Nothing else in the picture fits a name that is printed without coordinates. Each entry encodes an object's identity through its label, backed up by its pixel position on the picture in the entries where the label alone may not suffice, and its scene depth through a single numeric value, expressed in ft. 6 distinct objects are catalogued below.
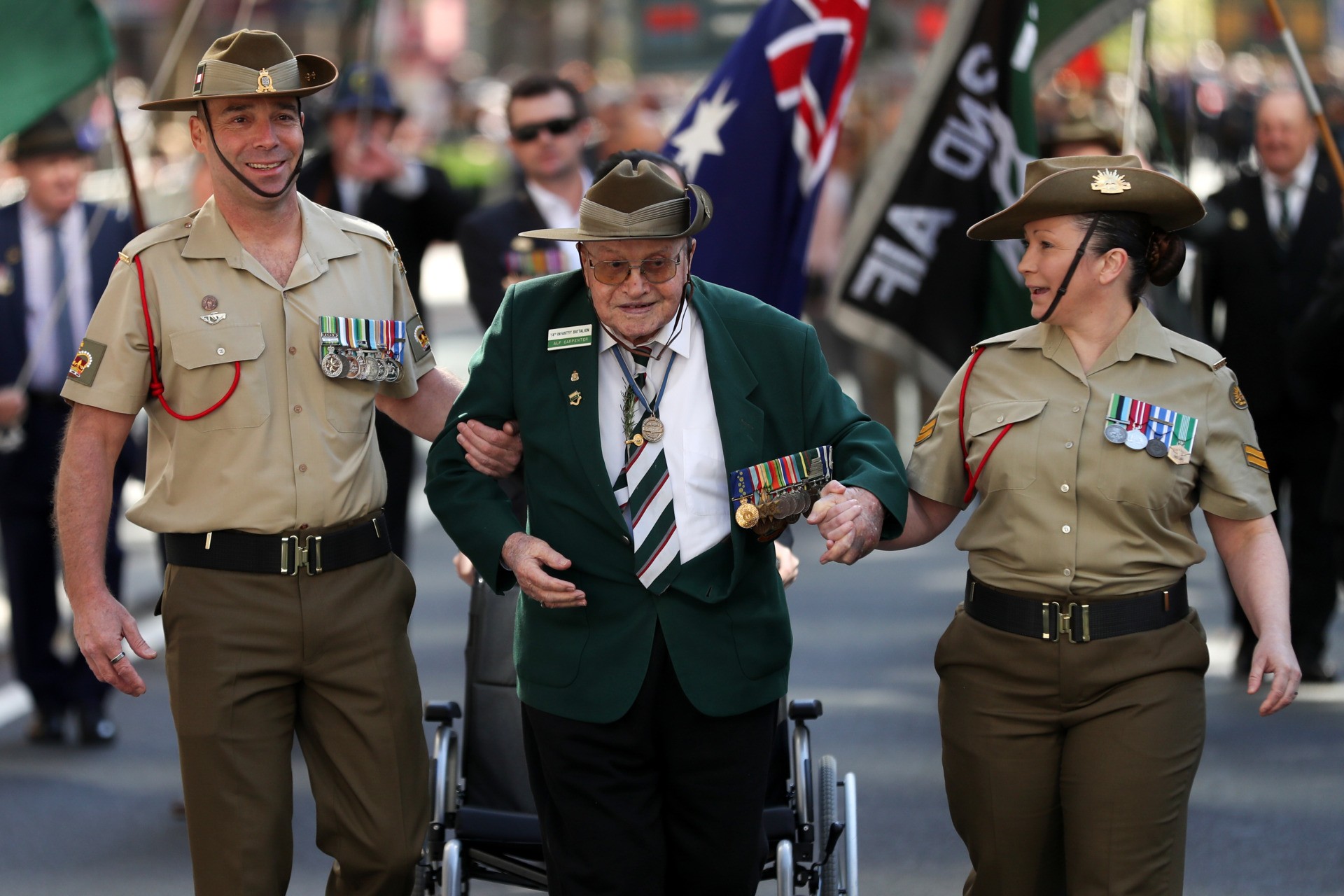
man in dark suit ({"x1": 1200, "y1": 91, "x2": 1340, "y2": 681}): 51.83
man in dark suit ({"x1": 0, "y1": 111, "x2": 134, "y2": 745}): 49.34
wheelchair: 29.99
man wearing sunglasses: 45.09
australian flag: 44.47
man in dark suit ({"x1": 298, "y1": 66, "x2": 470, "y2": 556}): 49.85
